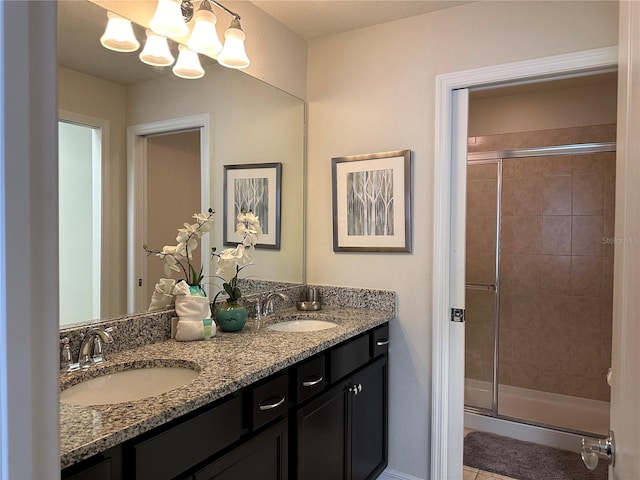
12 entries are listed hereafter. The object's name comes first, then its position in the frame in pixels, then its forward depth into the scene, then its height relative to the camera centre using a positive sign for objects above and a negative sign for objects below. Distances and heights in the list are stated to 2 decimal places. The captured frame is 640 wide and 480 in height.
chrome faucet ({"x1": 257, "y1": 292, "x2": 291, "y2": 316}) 2.22 -0.37
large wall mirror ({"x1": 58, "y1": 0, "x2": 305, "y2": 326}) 1.42 +0.30
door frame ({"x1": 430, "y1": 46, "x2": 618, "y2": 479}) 2.16 -0.22
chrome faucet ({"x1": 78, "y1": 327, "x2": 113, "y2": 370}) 1.36 -0.37
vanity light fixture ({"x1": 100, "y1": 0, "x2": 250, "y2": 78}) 1.62 +0.78
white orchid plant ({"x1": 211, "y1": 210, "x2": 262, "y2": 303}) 1.94 -0.11
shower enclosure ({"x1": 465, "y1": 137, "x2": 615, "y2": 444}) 3.21 -0.39
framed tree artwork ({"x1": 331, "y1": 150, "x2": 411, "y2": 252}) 2.28 +0.17
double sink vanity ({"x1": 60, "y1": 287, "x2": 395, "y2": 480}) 0.98 -0.50
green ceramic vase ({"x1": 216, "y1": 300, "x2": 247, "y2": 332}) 1.84 -0.37
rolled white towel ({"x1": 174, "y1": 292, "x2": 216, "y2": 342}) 1.66 -0.34
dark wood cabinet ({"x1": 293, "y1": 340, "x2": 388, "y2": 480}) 1.65 -0.85
